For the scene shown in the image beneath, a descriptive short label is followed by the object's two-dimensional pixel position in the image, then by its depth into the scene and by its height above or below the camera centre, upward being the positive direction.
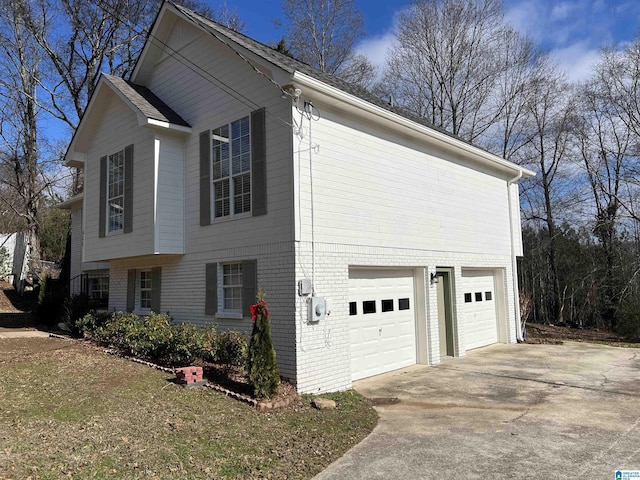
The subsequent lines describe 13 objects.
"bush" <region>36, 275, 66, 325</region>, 16.97 -0.40
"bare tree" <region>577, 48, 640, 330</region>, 23.27 +5.95
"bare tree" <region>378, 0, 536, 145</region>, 25.95 +12.13
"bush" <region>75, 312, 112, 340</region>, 12.28 -0.78
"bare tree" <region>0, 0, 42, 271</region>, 23.64 +9.46
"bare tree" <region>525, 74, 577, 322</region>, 26.73 +7.31
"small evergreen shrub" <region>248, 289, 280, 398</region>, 7.41 -1.08
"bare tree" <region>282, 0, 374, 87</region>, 26.16 +13.44
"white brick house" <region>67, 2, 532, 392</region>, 8.76 +1.83
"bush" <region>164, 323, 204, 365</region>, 9.27 -1.07
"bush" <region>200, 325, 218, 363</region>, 9.12 -1.07
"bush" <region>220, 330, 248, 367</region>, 8.74 -1.09
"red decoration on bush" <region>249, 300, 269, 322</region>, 7.62 -0.33
